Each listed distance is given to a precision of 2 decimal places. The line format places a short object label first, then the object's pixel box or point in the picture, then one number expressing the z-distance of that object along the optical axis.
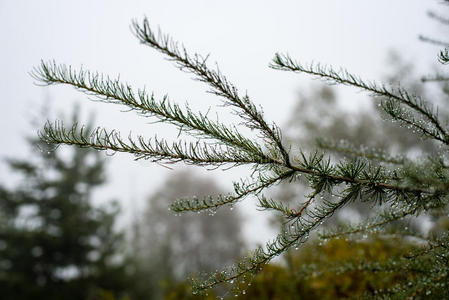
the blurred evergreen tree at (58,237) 8.02
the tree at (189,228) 23.28
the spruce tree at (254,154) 0.87
